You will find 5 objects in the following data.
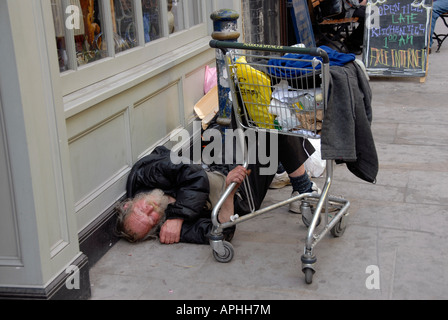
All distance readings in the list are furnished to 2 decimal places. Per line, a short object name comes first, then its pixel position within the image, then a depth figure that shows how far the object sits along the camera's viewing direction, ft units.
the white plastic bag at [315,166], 17.83
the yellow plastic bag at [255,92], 12.30
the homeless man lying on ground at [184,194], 13.62
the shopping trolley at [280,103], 11.64
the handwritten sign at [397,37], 28.12
